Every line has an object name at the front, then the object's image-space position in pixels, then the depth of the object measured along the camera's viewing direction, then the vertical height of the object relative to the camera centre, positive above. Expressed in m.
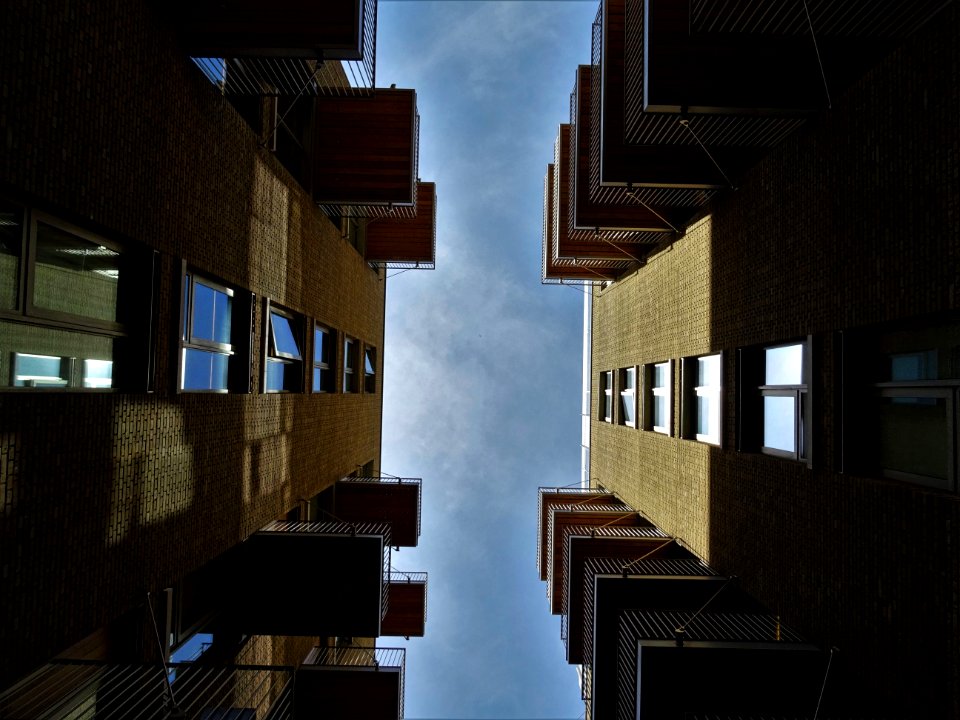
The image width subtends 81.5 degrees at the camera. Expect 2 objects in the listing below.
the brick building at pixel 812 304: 5.99 +1.30
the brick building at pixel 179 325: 5.29 +0.77
